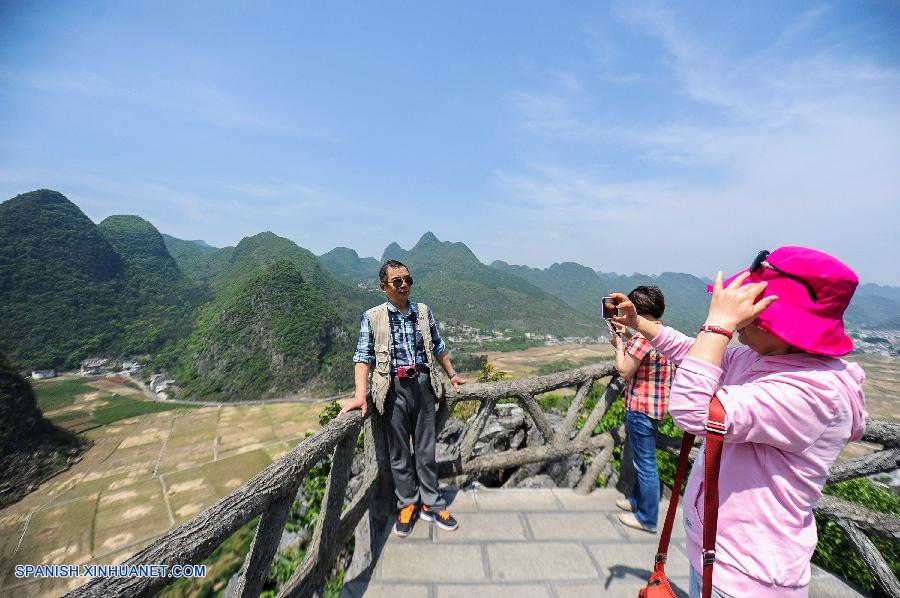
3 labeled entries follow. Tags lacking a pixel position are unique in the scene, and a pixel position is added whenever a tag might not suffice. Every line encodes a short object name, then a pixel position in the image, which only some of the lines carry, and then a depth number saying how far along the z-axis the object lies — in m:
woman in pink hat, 1.09
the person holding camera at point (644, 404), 2.90
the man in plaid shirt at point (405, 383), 2.86
